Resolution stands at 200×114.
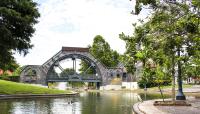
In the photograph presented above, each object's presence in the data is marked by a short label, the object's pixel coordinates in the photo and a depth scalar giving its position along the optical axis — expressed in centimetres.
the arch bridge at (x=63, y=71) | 6581
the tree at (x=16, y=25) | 1912
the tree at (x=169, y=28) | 1003
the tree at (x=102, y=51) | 7441
